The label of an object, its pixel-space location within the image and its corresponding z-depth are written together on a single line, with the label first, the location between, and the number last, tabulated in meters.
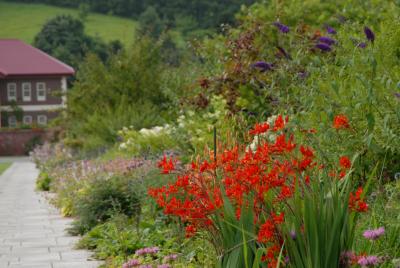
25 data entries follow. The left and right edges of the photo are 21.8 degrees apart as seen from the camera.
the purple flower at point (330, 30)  13.47
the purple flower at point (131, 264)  8.13
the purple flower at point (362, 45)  11.38
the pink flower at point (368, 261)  5.84
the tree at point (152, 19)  110.09
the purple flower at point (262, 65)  13.48
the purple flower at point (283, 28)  13.97
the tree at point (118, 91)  29.27
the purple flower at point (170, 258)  8.64
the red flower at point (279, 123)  6.81
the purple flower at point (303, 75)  12.33
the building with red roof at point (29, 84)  78.09
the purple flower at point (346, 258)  6.39
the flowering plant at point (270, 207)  6.41
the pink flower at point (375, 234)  6.03
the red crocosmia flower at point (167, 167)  7.05
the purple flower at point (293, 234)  6.49
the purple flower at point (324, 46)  12.24
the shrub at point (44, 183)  23.95
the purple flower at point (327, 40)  12.68
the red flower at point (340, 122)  6.75
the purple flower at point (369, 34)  10.18
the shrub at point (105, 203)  13.34
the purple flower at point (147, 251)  8.61
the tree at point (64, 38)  104.99
